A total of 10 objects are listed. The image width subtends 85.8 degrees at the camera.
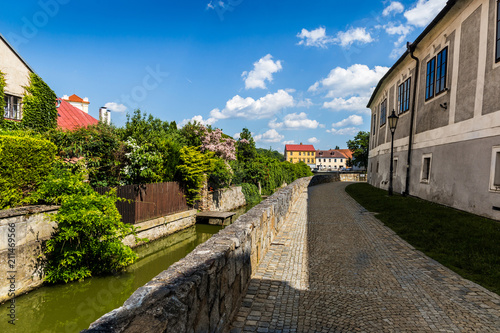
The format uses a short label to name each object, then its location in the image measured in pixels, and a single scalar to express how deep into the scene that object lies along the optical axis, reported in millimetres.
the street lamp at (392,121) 13305
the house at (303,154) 95438
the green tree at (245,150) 30797
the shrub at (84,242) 7145
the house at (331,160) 93812
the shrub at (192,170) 14945
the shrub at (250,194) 24188
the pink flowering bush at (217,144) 22647
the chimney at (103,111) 25109
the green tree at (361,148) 46562
